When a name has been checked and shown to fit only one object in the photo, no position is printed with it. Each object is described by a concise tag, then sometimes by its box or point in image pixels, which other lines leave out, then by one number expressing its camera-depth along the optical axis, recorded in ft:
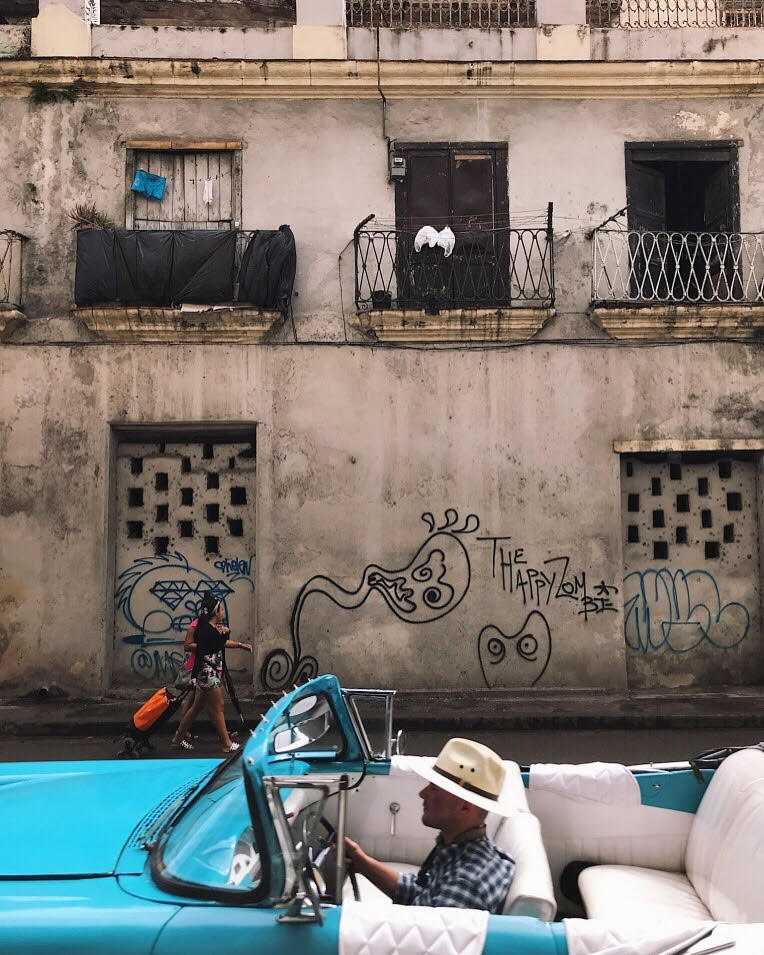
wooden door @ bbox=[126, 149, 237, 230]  38.93
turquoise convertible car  8.34
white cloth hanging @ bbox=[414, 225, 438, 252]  37.37
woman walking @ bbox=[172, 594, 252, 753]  27.53
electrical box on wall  38.68
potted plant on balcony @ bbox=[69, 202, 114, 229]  38.11
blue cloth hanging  38.68
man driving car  9.61
